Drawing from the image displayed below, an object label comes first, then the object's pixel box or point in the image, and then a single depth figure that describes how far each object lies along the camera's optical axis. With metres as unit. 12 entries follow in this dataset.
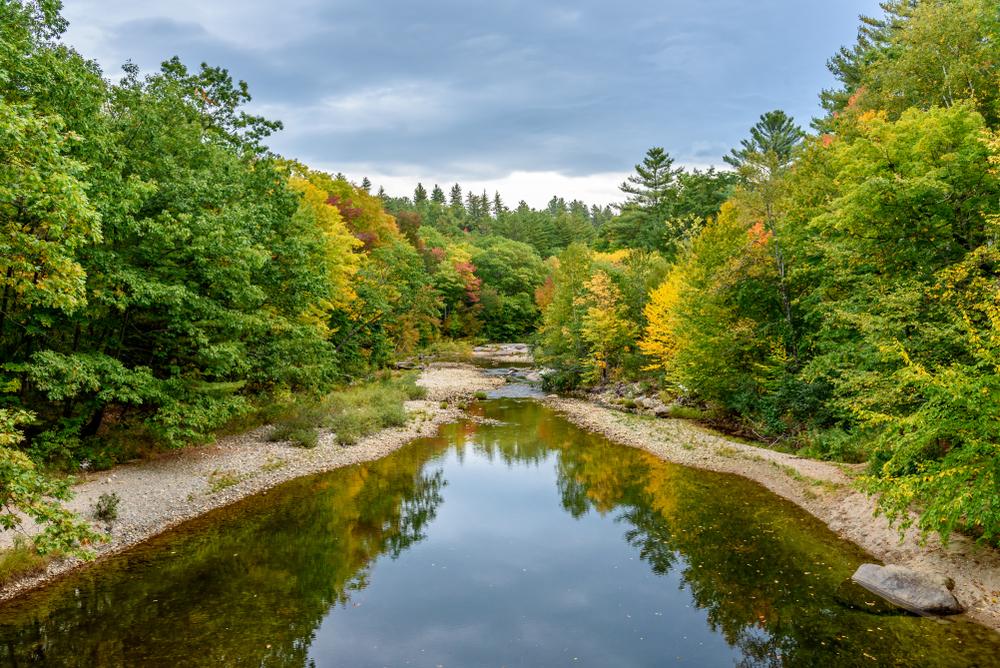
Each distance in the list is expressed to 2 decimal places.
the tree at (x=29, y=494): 6.76
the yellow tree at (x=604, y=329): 37.66
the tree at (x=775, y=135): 48.59
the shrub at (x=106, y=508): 14.00
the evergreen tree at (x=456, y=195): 145.57
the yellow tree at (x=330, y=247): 27.42
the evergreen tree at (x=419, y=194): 128.46
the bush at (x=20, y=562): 11.43
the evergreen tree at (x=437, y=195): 141.25
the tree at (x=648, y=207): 57.38
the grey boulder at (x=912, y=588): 11.05
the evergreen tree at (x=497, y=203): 140.76
